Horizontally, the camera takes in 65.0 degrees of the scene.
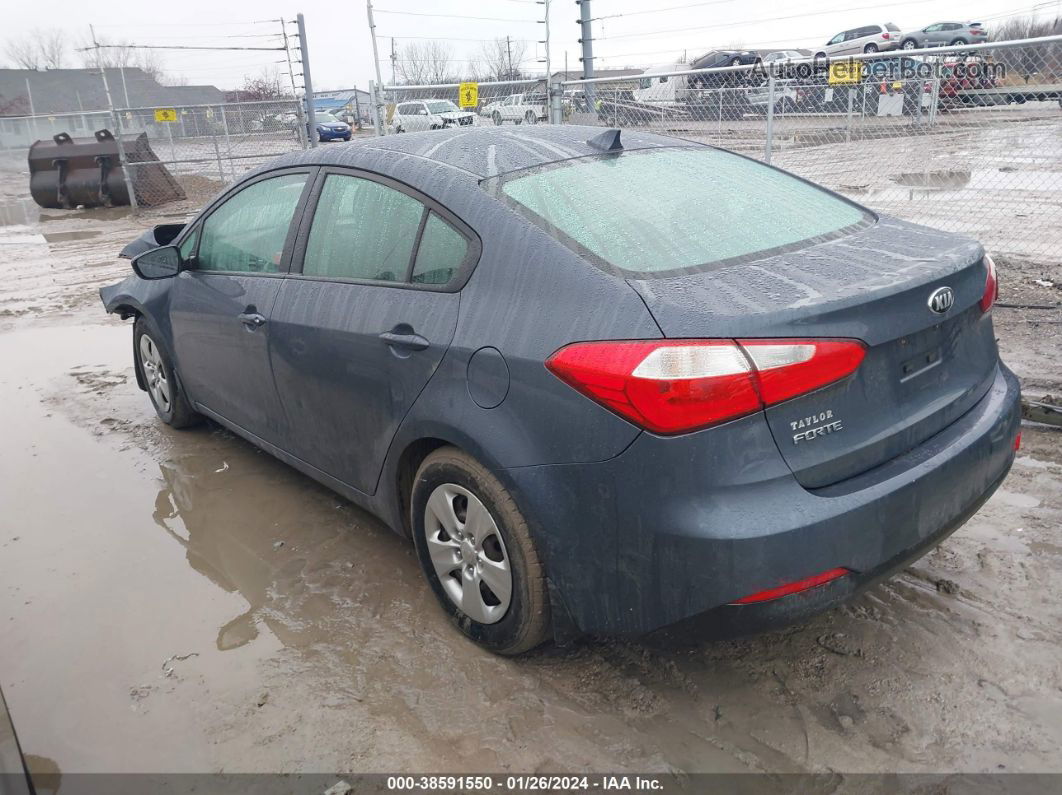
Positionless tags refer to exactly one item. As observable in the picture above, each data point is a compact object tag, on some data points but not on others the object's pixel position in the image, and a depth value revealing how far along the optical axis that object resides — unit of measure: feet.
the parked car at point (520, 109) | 35.94
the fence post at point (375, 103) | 39.04
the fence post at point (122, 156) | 52.39
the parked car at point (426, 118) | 50.03
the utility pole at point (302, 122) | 53.21
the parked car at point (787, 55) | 99.48
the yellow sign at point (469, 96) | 36.19
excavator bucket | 56.29
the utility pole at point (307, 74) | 54.39
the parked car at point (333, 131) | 100.07
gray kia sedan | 6.93
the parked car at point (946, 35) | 86.07
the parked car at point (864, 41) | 92.07
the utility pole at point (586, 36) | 56.70
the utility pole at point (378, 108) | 39.14
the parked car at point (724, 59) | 96.22
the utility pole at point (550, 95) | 31.81
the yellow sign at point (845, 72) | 27.07
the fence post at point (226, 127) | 55.17
